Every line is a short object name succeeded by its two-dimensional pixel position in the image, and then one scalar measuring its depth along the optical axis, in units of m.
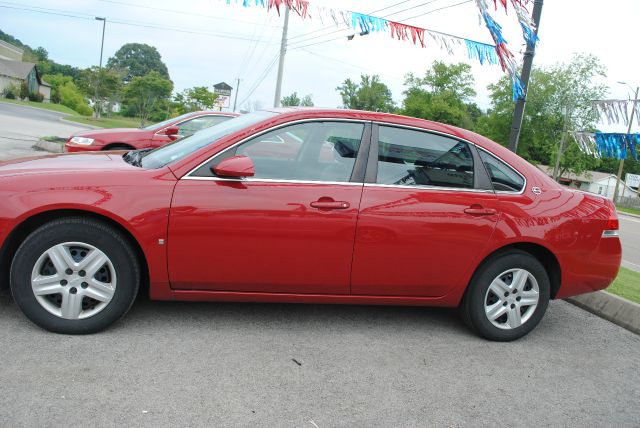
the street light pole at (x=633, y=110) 8.52
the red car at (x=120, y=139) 9.42
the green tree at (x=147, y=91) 42.91
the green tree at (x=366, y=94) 58.16
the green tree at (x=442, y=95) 67.38
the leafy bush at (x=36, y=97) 66.57
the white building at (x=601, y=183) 84.89
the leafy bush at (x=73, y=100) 63.69
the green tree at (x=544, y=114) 56.31
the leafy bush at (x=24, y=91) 61.94
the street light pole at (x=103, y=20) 44.08
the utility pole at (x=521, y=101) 8.51
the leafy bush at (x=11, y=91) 59.22
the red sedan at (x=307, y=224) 3.57
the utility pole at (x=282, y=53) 25.97
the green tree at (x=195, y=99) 41.34
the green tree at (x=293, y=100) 48.45
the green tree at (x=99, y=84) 46.47
